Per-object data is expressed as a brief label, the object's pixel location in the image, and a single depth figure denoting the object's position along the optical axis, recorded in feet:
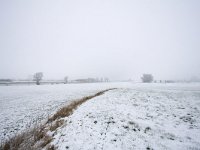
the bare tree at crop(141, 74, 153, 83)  331.06
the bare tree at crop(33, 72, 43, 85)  226.54
